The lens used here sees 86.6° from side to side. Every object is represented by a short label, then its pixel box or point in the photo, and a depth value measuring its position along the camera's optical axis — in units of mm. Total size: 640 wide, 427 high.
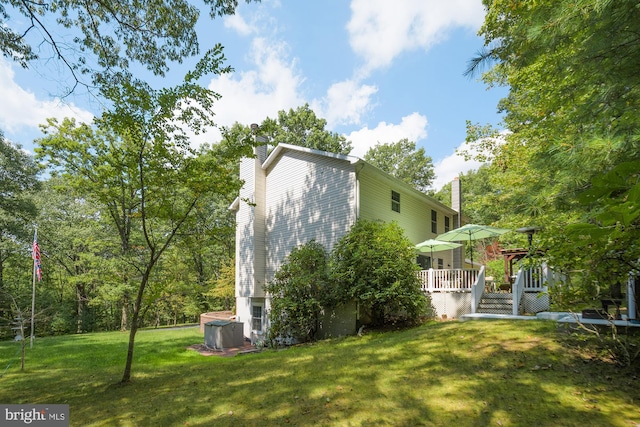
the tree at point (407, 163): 35531
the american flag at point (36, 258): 12523
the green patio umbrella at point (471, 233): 12086
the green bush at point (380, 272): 10383
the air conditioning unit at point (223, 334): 12523
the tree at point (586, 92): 4012
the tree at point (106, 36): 5617
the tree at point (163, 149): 6102
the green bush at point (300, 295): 11367
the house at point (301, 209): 12320
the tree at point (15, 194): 19875
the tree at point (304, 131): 28609
